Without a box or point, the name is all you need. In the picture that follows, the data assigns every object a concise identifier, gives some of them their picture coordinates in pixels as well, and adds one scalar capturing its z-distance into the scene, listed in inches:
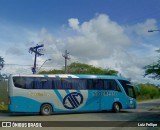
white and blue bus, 397.3
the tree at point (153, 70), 505.2
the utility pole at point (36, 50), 766.3
